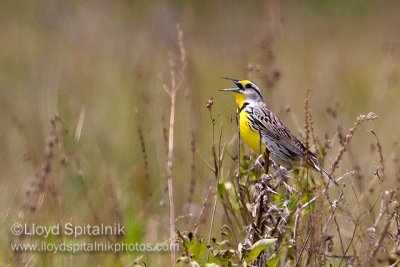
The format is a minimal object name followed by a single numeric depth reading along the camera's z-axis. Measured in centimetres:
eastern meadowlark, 987
